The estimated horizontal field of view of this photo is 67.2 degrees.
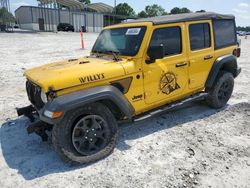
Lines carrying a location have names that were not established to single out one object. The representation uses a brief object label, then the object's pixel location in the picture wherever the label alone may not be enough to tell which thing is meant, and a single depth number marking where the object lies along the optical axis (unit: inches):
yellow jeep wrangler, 98.9
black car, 1243.3
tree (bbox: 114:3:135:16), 2452.0
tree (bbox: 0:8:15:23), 1156.8
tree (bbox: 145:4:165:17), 2765.3
